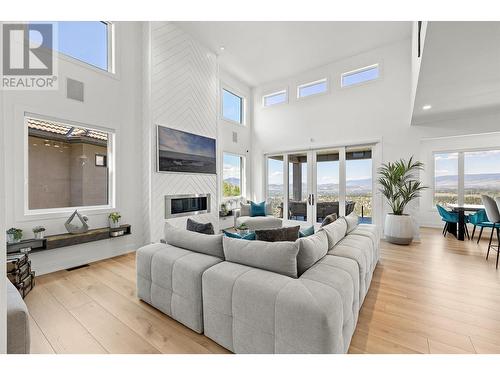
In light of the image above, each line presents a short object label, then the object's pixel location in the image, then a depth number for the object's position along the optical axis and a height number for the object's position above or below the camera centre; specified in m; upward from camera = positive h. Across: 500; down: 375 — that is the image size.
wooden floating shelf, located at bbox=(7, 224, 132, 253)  2.90 -0.77
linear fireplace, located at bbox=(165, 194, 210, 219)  4.73 -0.41
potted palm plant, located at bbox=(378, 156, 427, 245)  4.48 -0.21
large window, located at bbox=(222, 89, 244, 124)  6.58 +2.46
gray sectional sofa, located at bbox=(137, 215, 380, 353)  1.34 -0.73
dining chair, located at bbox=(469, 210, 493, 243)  4.46 -0.68
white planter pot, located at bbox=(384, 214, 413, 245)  4.45 -0.88
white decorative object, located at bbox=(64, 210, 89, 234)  3.44 -0.59
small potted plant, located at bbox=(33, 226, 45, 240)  3.08 -0.62
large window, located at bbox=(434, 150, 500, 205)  5.98 +0.28
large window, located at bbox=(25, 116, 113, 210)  3.30 +0.37
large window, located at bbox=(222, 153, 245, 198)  6.59 +0.34
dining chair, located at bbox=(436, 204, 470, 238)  4.97 -0.68
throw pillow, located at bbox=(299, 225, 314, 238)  2.43 -0.51
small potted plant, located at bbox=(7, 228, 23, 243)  2.88 -0.63
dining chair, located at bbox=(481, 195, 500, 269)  3.62 -0.41
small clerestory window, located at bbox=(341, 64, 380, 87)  5.39 +2.76
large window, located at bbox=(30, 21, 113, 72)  3.47 +2.44
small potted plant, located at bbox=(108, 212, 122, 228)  3.94 -0.57
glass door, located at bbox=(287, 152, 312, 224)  6.38 -0.08
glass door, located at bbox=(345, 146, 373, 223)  5.48 +0.10
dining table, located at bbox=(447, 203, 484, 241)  4.77 -0.68
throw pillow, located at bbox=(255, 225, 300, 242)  2.16 -0.47
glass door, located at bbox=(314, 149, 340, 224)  5.90 +0.08
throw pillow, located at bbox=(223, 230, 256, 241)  2.22 -0.51
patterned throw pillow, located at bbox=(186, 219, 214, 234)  2.65 -0.49
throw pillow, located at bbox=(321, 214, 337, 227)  2.88 -0.44
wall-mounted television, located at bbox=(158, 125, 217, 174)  4.57 +0.78
